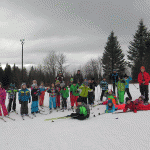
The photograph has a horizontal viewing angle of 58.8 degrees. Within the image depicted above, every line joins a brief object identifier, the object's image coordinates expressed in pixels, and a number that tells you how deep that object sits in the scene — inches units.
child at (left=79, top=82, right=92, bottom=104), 293.0
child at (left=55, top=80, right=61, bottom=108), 317.7
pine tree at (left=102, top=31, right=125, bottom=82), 1265.9
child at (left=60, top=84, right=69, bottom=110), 311.3
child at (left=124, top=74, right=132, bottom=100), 338.6
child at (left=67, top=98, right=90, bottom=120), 221.0
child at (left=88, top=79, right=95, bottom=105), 334.0
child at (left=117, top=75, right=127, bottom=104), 317.7
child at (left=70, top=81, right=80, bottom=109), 313.0
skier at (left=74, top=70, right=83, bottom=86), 380.8
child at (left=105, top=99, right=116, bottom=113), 255.3
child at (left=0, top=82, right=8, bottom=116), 252.1
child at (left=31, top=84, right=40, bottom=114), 276.5
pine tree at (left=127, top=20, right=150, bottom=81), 1191.2
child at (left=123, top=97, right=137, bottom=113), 243.8
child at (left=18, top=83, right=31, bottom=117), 258.2
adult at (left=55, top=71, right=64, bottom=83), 341.4
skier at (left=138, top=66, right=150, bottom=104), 291.5
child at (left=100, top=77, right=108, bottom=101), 373.4
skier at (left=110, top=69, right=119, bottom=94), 344.2
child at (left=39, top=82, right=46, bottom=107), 351.6
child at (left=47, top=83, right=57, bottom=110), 307.3
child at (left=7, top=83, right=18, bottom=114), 278.5
